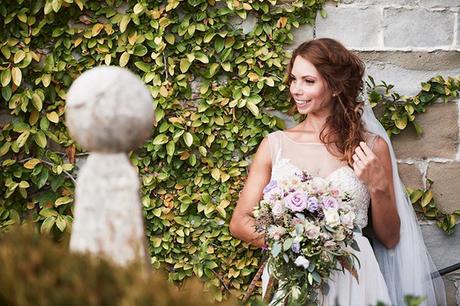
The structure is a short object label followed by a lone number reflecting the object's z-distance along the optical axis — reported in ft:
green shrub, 6.46
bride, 12.37
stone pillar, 8.16
